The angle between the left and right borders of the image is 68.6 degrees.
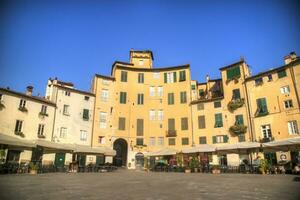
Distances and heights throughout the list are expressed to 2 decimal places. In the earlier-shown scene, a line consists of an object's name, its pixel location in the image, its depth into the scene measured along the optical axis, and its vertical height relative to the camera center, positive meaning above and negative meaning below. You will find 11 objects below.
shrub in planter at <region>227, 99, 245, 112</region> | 31.78 +7.71
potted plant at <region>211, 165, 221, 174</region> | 25.34 -1.20
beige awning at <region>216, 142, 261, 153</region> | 23.30 +1.25
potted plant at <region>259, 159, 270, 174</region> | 22.73 -0.86
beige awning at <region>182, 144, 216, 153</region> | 27.63 +1.17
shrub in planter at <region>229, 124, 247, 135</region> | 30.67 +4.02
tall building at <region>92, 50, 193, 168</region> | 36.31 +7.96
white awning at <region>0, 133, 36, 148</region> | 21.86 +1.67
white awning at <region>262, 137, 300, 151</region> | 20.25 +1.30
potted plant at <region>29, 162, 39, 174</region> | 21.64 -0.95
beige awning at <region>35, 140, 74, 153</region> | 25.98 +1.38
